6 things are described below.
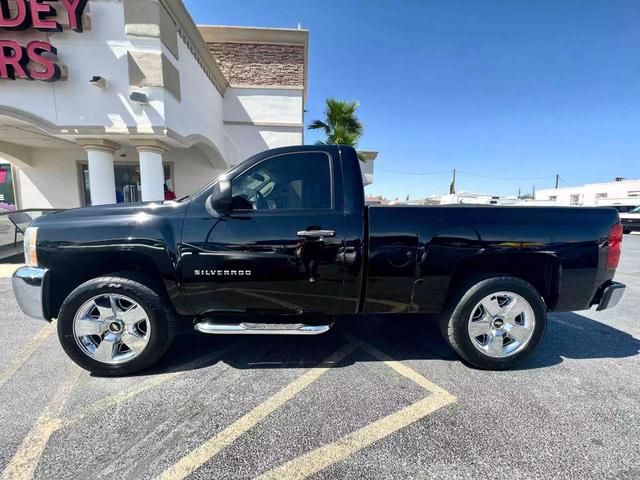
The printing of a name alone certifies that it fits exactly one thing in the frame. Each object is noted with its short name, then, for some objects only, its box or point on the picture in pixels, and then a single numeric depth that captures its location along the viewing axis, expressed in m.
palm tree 14.77
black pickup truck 2.58
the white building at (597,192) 34.97
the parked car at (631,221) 18.35
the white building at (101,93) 6.84
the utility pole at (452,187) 47.05
